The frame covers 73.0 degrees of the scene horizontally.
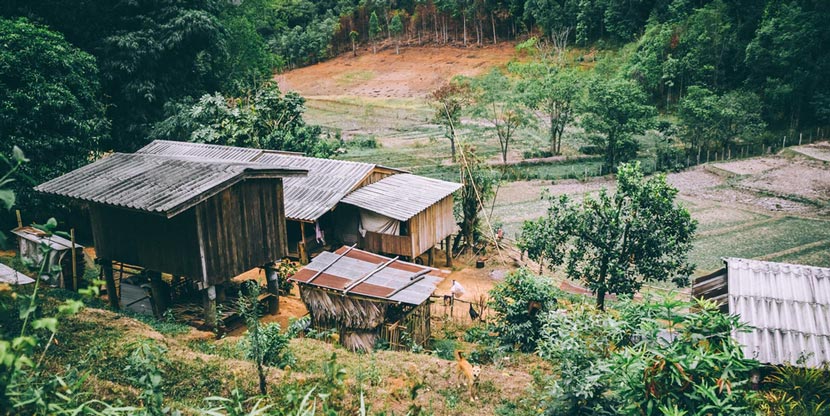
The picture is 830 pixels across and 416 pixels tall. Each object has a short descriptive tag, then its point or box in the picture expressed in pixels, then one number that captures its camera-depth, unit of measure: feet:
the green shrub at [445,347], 42.17
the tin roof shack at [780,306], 30.32
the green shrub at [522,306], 40.52
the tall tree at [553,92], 127.24
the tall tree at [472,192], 70.54
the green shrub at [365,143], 142.51
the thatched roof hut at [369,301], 41.22
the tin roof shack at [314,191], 62.43
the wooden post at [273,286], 49.80
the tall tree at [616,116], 117.29
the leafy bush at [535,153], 133.49
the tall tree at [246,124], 84.58
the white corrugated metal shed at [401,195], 61.00
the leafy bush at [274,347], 30.04
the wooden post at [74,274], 48.00
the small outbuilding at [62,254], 47.96
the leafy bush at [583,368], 21.63
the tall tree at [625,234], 45.85
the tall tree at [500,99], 127.65
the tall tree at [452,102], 129.40
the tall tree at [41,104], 58.39
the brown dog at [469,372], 28.73
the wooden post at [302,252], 63.21
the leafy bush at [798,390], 26.71
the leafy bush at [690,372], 17.81
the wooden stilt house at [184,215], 40.88
